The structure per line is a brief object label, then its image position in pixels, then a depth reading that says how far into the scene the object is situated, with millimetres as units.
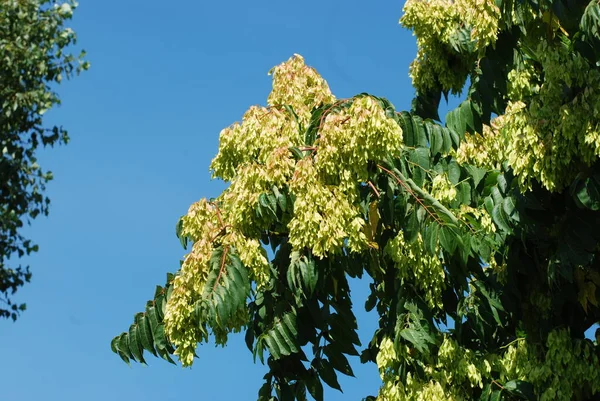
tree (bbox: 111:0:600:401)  9620
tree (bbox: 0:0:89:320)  15367
